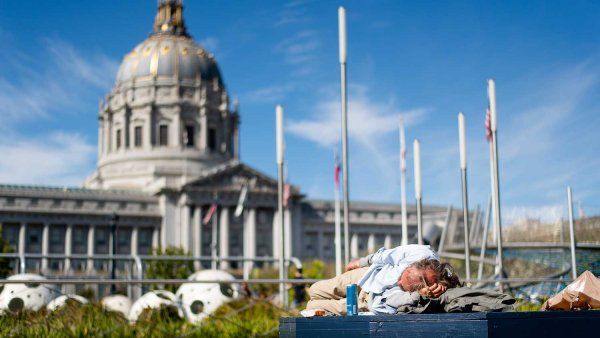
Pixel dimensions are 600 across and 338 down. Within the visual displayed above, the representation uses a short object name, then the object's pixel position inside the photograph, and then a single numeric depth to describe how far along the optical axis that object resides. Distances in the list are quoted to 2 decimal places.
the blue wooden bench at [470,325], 4.00
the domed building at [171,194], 87.31
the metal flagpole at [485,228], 21.25
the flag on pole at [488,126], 21.48
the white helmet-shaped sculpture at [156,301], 16.22
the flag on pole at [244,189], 74.20
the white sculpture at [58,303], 12.65
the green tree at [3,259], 37.19
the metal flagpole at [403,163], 26.33
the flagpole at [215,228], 76.84
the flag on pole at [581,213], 19.48
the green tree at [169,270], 47.94
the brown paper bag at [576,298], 4.54
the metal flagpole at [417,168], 20.21
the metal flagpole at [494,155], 18.48
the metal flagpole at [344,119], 14.94
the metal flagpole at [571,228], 17.40
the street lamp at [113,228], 45.16
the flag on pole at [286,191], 47.66
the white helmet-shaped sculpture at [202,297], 16.27
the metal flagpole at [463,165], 19.92
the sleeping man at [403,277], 4.64
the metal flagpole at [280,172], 19.49
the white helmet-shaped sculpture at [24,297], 13.47
